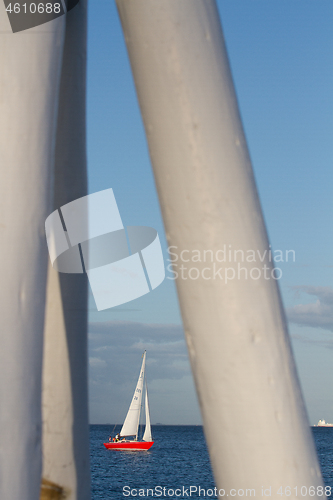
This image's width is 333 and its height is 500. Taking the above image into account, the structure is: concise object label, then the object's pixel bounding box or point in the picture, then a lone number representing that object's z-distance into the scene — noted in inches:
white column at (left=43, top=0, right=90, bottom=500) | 148.3
